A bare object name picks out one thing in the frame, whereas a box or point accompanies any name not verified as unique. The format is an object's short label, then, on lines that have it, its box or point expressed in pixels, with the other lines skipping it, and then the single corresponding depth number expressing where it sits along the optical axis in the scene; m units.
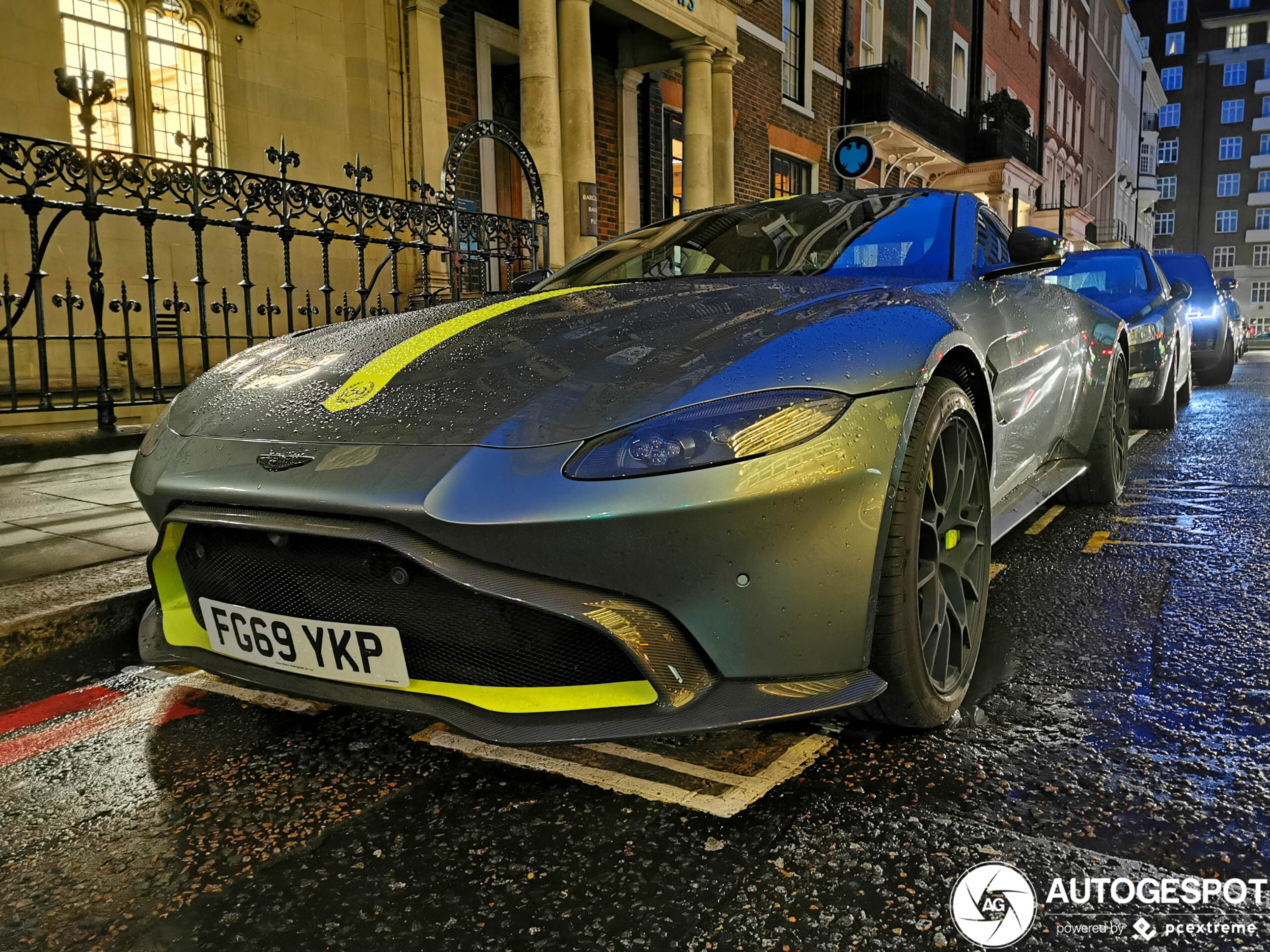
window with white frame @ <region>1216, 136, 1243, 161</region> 80.81
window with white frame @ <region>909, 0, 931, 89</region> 22.48
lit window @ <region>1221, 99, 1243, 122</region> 80.75
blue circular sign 10.79
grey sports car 1.75
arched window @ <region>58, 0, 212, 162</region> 8.66
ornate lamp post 4.98
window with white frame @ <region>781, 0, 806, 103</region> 17.62
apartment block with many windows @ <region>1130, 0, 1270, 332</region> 79.81
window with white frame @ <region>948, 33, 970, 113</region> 25.06
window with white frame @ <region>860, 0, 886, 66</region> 20.08
